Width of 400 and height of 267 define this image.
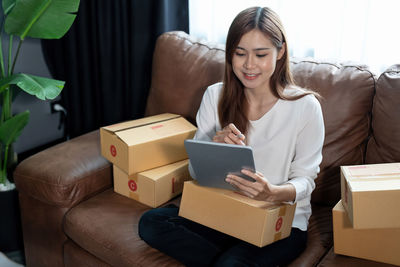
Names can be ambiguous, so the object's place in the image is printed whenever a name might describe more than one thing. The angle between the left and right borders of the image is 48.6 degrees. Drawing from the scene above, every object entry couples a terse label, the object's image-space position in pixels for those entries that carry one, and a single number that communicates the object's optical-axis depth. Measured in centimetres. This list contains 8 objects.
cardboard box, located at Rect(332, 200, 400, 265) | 123
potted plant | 181
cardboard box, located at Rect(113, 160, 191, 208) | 162
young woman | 132
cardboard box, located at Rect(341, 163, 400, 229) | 114
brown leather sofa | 148
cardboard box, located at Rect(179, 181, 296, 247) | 127
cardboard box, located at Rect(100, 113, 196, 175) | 161
